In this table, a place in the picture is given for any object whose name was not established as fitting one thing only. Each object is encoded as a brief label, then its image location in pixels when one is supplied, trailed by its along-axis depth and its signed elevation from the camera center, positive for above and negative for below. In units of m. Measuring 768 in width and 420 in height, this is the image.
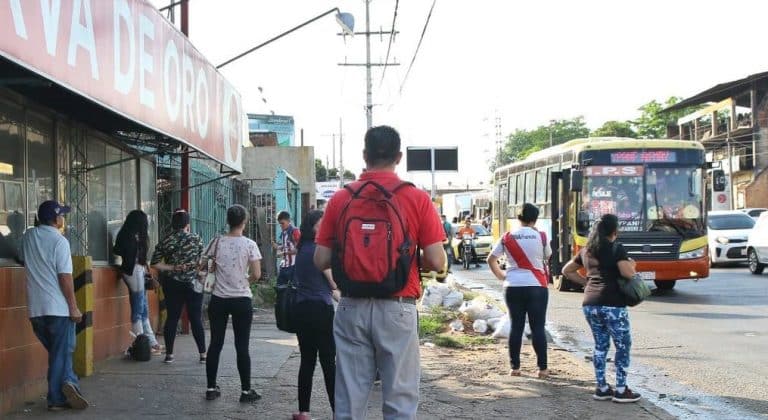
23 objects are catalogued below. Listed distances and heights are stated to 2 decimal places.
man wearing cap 6.72 -0.52
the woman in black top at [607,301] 7.41 -0.75
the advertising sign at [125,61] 4.80 +1.18
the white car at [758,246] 22.14 -0.93
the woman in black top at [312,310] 6.30 -0.66
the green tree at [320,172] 99.58 +5.49
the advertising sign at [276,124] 62.53 +6.99
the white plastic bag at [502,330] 11.38 -1.51
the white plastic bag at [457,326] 12.15 -1.54
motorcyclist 29.70 -0.57
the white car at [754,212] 36.11 -0.05
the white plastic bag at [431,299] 14.56 -1.38
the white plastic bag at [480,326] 11.97 -1.53
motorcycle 29.38 -1.11
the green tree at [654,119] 72.62 +7.98
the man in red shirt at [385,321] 4.23 -0.50
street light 14.63 +4.25
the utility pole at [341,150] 65.66 +5.60
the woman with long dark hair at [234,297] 7.25 -0.64
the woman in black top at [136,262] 9.59 -0.43
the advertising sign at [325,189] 48.70 +1.86
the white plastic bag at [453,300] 14.51 -1.40
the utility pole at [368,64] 37.45 +6.98
